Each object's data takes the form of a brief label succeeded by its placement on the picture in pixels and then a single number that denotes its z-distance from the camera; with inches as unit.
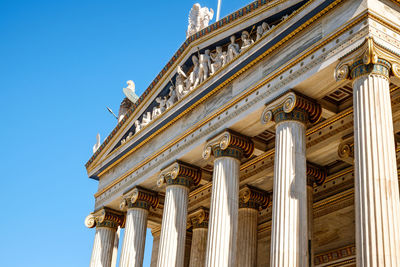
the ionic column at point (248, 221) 940.6
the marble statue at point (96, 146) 1326.3
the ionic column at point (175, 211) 917.2
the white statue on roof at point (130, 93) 1282.0
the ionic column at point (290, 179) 671.1
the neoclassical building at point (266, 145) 632.4
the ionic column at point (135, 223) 1017.8
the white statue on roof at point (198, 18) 1069.1
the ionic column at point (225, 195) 796.0
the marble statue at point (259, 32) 846.9
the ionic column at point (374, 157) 552.1
